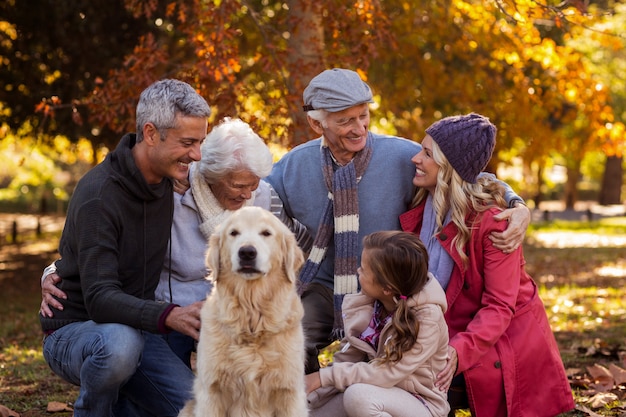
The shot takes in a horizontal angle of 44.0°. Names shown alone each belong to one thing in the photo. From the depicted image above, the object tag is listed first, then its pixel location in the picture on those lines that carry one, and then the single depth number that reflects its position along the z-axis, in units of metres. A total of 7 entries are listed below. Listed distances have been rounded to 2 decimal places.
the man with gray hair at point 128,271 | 3.82
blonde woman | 4.16
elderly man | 4.63
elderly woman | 4.38
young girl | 3.82
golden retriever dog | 3.58
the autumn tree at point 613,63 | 22.92
